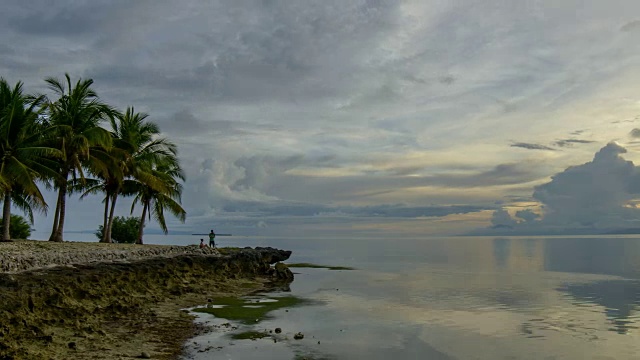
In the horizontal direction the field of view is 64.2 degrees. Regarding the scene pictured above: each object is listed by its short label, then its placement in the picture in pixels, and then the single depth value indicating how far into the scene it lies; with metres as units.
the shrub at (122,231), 61.75
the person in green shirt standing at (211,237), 58.47
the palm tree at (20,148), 29.73
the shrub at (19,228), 48.59
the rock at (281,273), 44.66
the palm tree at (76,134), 34.97
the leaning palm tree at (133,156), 42.72
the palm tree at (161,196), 48.40
